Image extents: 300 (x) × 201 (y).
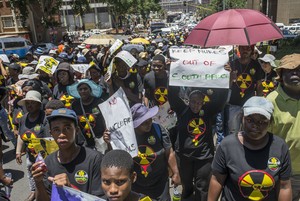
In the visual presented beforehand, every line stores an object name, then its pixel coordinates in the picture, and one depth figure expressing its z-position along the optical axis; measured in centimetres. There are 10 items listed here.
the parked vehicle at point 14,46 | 2745
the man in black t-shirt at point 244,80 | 460
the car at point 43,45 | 2678
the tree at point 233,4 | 5824
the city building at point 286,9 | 4431
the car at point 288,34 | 2352
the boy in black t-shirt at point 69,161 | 250
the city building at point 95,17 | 8238
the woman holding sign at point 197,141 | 394
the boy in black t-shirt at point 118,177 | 205
